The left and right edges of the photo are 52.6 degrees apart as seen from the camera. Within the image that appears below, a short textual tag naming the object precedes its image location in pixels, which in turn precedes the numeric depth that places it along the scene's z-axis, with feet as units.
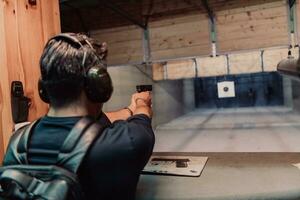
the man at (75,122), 2.62
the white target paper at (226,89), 18.06
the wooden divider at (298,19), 11.27
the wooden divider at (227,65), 14.35
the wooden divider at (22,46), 4.39
